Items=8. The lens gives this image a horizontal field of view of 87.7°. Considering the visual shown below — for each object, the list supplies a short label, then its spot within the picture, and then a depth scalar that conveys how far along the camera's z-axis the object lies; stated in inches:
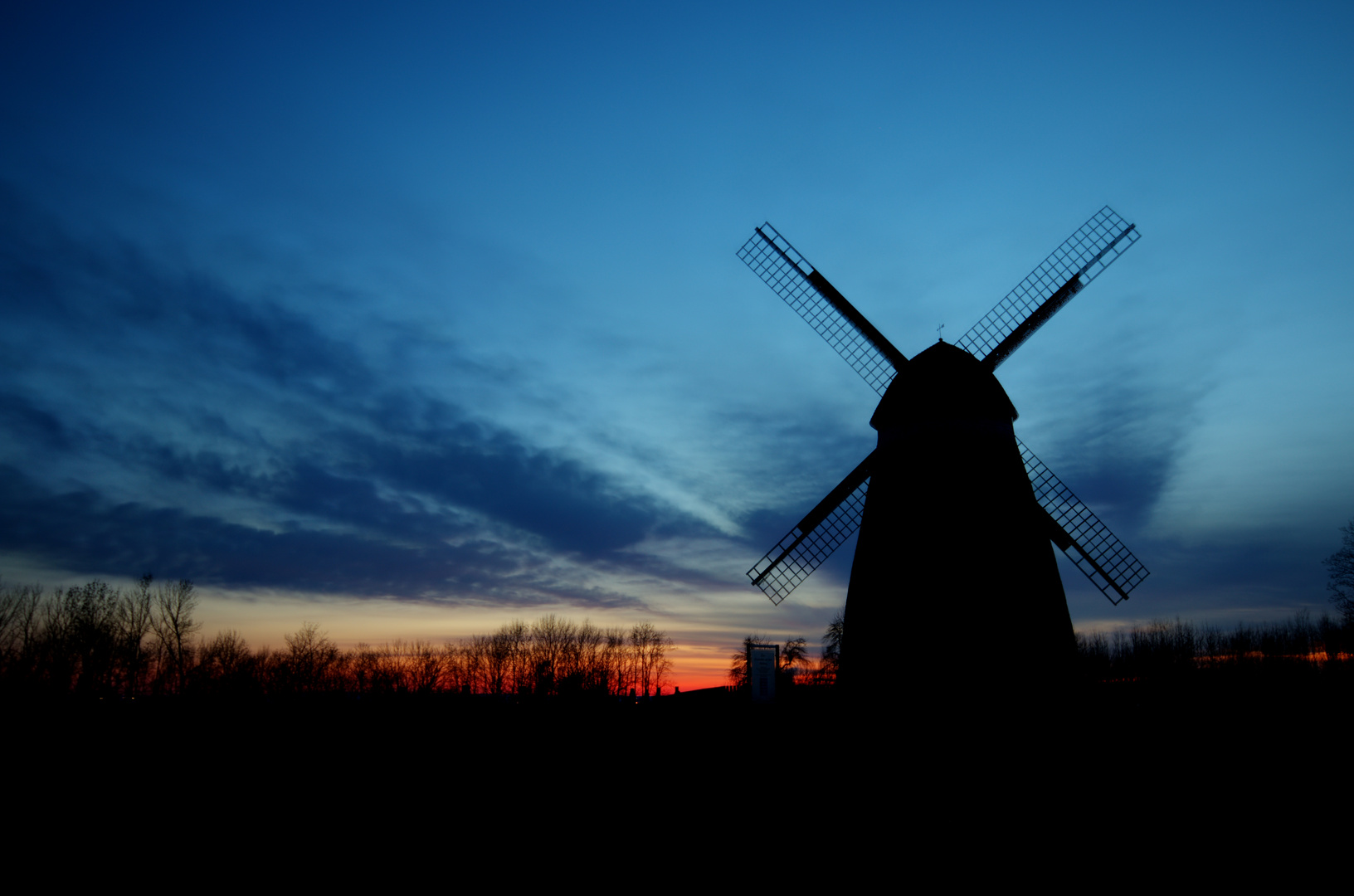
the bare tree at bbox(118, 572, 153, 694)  1911.9
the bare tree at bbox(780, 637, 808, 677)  2535.9
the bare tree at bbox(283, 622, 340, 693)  2187.5
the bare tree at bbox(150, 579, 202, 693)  1967.3
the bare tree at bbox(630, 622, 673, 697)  3016.7
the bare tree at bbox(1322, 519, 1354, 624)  1441.9
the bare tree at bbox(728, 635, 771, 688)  2365.9
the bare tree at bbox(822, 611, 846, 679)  2122.3
